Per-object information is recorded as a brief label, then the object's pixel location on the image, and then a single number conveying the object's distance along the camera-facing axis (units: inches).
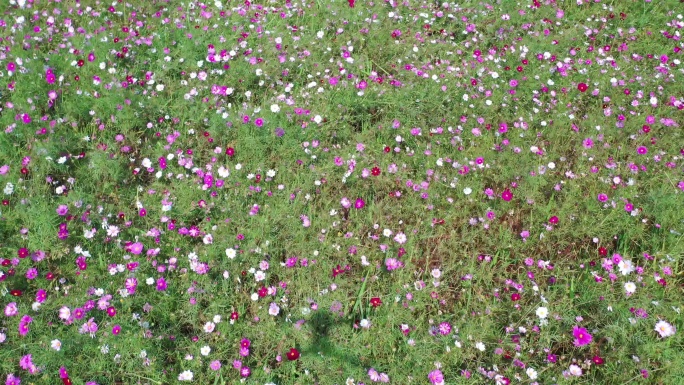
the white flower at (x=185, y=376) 97.7
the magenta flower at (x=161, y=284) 108.4
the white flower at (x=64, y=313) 100.5
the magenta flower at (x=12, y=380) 91.0
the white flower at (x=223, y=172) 132.0
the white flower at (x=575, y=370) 102.4
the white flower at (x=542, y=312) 111.4
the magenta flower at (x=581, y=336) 105.2
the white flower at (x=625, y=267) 116.6
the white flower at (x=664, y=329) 105.0
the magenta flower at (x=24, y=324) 96.3
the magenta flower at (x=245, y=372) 99.1
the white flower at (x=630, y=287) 113.3
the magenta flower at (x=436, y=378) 99.3
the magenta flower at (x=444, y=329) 108.1
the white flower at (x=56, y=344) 95.4
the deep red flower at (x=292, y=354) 99.7
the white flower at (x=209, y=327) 105.2
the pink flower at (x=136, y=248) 114.0
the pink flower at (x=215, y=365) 99.0
